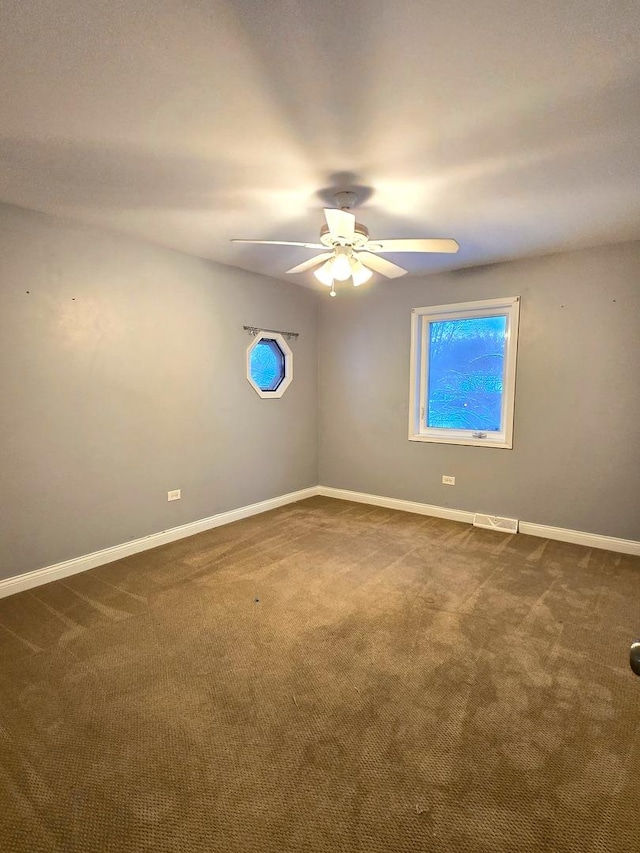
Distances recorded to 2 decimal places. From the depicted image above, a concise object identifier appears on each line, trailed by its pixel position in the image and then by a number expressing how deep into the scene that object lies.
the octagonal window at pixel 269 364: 4.17
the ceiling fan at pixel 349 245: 2.21
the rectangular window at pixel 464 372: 3.79
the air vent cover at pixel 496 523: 3.79
